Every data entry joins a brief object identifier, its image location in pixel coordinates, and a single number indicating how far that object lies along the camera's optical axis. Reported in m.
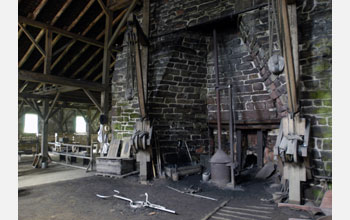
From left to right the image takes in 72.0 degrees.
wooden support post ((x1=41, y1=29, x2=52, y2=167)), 7.01
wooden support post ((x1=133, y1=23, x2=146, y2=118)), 5.36
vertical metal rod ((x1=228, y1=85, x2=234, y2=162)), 5.07
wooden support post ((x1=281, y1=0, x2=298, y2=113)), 3.66
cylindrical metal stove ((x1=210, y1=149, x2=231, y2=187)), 4.96
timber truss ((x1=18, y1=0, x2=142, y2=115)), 6.83
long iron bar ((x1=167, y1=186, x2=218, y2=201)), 4.26
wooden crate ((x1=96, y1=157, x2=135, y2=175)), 6.11
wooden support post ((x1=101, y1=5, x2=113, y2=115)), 7.83
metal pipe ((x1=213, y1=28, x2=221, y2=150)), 5.26
